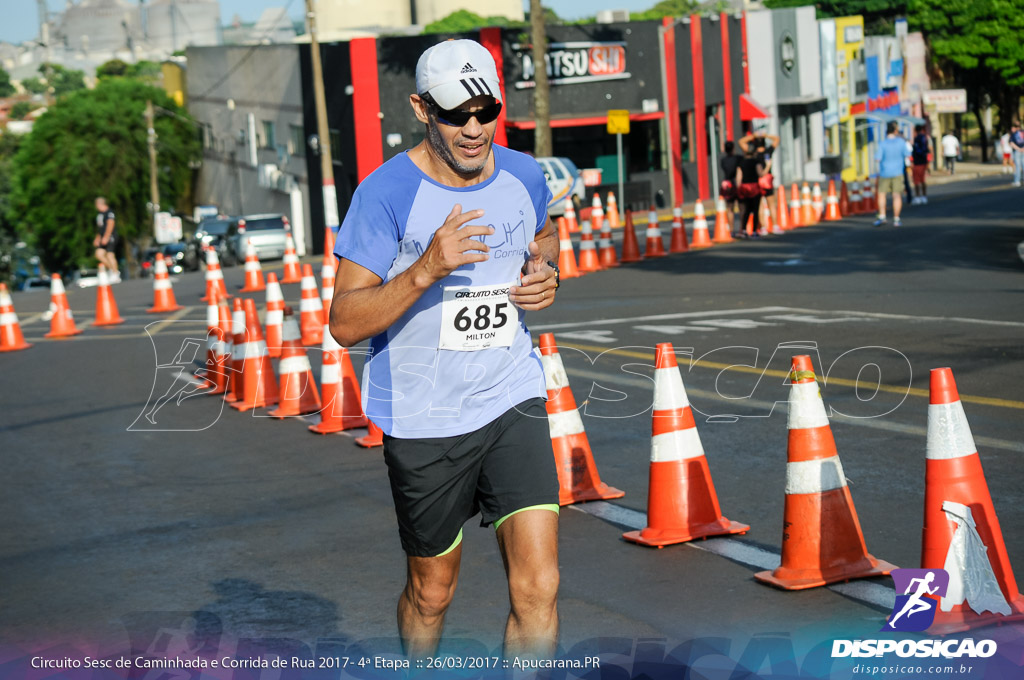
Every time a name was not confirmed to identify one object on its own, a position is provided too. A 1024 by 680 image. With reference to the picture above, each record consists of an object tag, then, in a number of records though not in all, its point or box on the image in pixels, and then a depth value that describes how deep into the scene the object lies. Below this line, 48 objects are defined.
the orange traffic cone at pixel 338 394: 9.67
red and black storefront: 48.34
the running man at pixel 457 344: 3.92
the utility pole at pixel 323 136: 36.12
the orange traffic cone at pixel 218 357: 11.69
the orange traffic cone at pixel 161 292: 20.77
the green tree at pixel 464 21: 82.62
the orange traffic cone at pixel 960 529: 4.70
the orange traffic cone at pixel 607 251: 22.50
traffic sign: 37.00
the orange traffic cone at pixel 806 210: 29.92
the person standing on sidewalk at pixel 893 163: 25.23
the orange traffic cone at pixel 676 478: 6.19
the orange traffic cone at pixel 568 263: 21.06
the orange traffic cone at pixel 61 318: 18.20
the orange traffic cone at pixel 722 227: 25.64
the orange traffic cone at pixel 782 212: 28.55
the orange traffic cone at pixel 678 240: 24.38
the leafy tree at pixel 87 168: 70.94
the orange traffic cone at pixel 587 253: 21.86
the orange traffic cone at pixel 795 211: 29.39
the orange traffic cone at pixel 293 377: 10.33
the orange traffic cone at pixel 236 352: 11.06
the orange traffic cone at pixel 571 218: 28.50
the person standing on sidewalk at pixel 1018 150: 43.78
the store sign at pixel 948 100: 68.25
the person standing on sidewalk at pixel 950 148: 59.38
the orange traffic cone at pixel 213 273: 19.55
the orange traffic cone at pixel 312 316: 14.03
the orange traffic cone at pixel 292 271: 22.85
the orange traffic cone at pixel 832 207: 31.02
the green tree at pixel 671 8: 122.75
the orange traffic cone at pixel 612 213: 35.65
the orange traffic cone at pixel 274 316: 12.57
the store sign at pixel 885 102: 71.33
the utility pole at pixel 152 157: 66.31
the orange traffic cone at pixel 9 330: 16.95
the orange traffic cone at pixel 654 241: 23.81
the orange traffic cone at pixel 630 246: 23.00
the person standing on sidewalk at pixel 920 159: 34.03
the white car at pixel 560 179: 37.28
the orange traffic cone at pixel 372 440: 8.95
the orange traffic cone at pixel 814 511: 5.38
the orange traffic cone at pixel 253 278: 22.50
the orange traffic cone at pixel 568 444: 7.09
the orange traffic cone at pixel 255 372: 10.67
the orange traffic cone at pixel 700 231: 25.02
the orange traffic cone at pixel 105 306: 19.25
